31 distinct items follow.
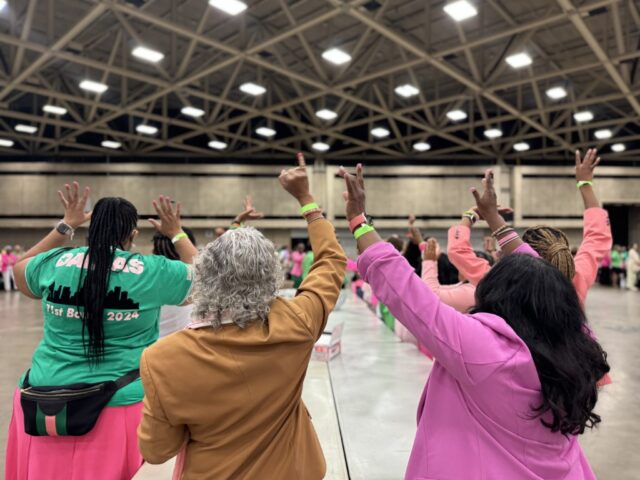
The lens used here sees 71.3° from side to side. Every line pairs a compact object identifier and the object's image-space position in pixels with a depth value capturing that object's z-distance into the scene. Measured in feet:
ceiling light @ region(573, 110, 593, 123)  47.14
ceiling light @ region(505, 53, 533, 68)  32.76
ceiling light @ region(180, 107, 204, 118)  47.73
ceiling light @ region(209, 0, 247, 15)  25.79
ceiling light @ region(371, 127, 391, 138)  58.75
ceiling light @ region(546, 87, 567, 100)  40.96
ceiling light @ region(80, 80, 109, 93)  38.96
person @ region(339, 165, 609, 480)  3.77
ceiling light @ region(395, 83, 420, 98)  42.22
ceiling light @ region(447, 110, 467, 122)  49.00
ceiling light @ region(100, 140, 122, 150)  61.87
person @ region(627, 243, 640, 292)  53.67
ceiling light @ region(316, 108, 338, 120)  49.32
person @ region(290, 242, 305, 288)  41.83
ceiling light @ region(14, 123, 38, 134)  54.90
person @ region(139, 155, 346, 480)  3.90
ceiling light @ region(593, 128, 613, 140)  54.65
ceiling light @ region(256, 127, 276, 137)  58.45
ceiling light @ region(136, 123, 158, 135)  55.21
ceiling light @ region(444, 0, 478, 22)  25.45
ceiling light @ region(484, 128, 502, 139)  55.72
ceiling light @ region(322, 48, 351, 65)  32.91
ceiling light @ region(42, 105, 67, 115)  46.55
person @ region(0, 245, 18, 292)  54.49
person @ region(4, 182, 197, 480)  5.73
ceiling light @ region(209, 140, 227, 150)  62.69
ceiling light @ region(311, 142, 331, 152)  64.38
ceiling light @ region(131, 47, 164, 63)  32.04
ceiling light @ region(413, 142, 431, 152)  65.36
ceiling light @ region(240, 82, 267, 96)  40.97
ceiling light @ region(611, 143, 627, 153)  62.89
